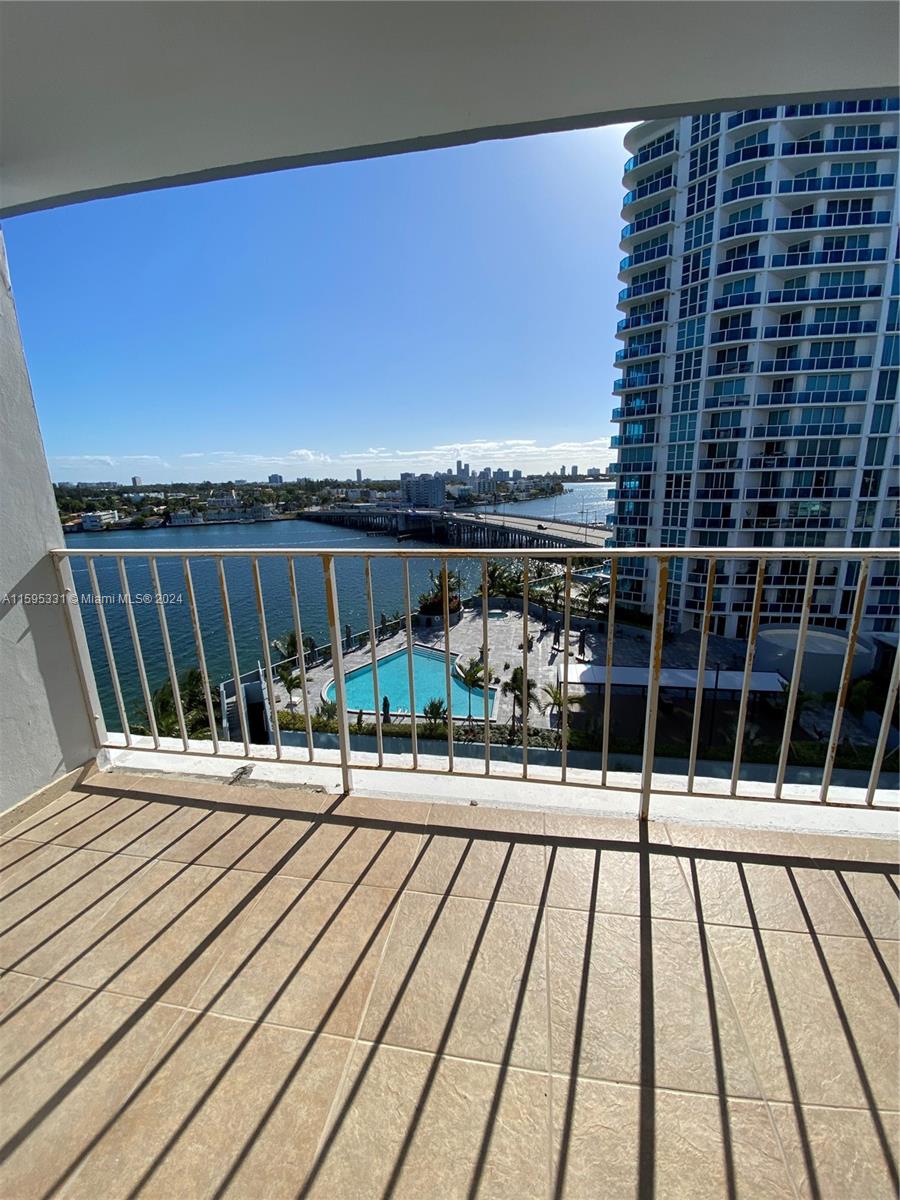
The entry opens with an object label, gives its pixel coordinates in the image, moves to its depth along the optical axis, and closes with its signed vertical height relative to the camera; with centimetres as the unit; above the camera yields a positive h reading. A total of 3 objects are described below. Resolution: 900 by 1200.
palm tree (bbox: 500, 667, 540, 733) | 1419 -691
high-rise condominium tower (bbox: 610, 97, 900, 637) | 2330 +678
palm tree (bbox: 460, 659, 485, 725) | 1420 -595
